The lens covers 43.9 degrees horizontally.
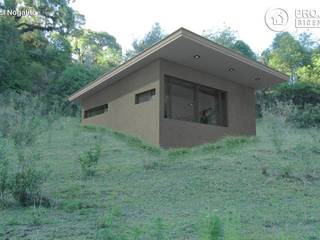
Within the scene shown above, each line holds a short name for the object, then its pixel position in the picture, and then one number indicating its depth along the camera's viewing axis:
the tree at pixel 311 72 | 25.10
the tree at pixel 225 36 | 35.09
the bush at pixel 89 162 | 6.86
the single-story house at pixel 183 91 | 10.96
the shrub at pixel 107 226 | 3.54
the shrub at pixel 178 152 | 9.69
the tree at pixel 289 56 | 29.56
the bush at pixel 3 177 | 4.98
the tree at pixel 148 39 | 39.36
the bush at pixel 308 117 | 20.22
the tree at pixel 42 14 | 27.56
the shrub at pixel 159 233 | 2.98
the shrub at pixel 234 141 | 10.61
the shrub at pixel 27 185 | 4.98
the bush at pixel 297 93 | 24.25
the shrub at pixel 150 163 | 7.57
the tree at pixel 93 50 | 35.59
